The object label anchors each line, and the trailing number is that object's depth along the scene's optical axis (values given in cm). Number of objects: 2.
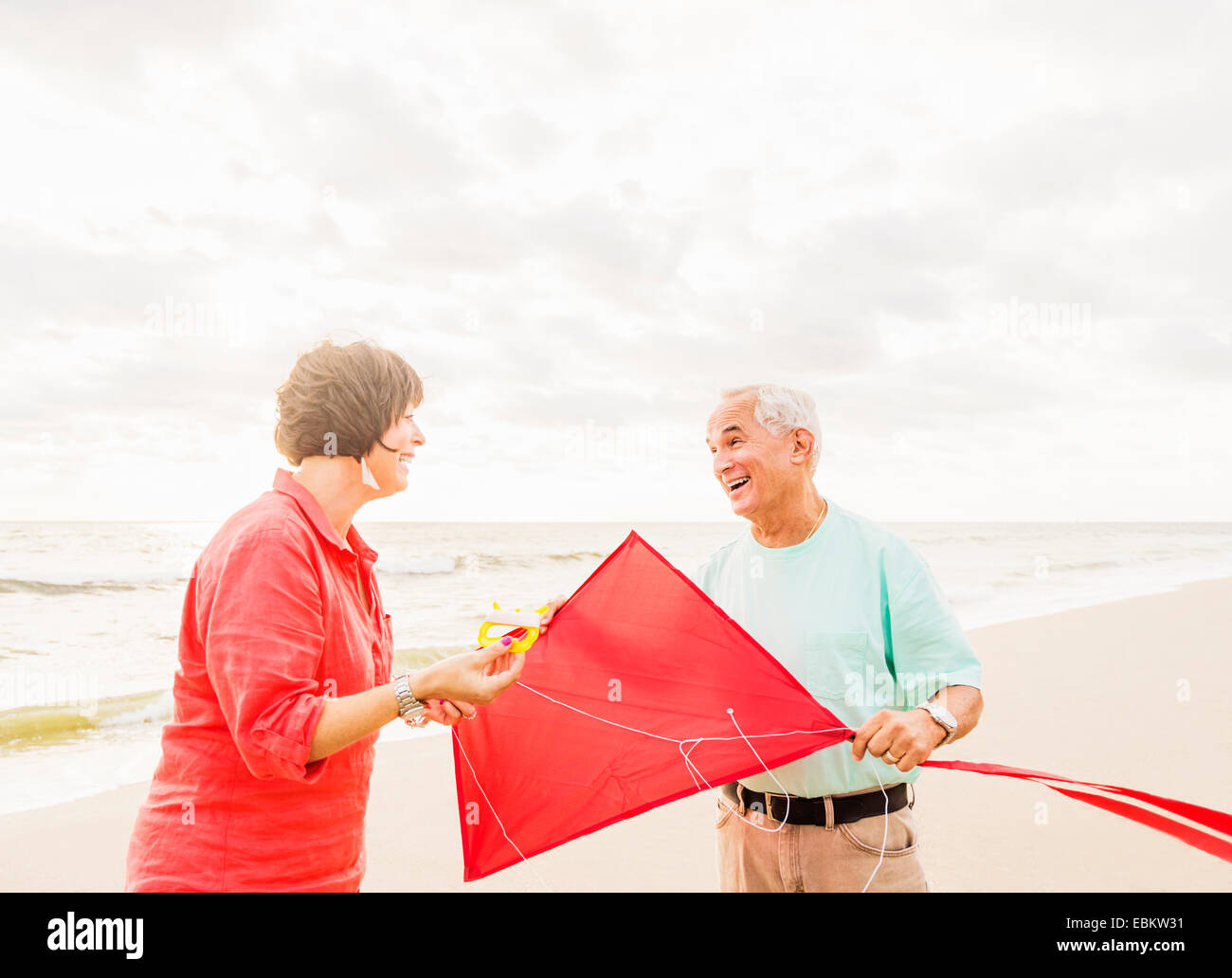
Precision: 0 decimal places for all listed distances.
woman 170
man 235
